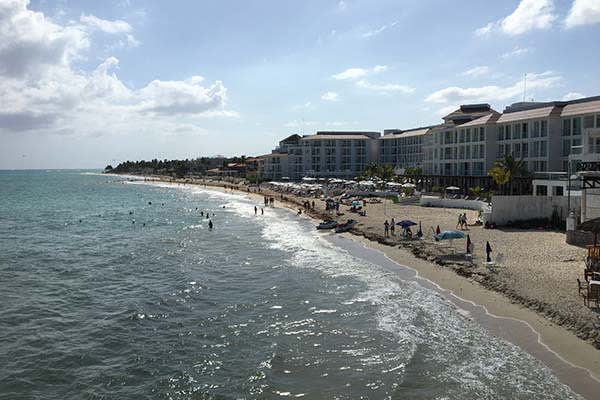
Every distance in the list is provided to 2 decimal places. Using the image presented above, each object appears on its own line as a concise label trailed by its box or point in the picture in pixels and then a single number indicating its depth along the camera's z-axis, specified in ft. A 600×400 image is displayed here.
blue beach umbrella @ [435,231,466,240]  101.48
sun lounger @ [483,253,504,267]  88.99
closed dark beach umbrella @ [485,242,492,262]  91.81
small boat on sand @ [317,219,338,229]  163.73
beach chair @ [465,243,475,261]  95.25
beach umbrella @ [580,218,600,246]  80.22
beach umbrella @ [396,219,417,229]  124.06
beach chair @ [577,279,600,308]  63.26
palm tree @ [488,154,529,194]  163.32
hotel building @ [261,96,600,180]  167.94
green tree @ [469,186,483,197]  177.58
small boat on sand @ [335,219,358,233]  155.43
